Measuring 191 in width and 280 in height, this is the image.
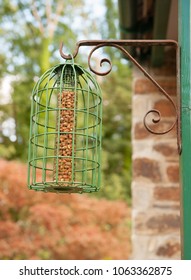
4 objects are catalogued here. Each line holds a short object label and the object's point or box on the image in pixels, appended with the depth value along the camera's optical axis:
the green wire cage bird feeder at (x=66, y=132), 1.61
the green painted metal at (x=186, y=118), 1.49
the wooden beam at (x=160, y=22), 2.18
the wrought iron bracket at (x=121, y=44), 1.55
